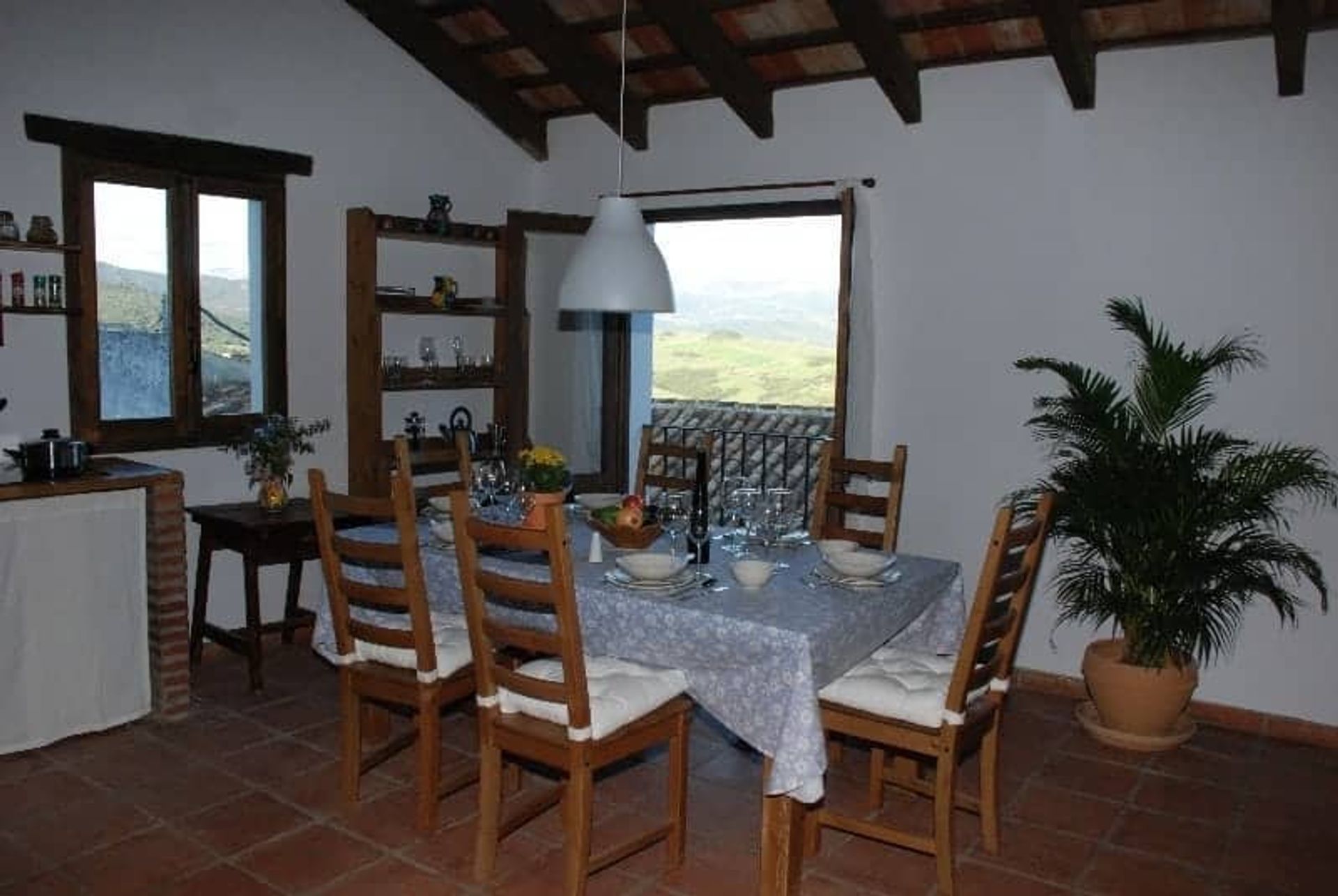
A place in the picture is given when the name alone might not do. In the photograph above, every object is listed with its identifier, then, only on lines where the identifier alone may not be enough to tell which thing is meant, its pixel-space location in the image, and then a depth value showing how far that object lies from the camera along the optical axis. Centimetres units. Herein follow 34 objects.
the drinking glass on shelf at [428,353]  546
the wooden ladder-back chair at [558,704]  265
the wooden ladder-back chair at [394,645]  303
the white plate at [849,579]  307
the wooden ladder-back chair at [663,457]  424
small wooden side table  430
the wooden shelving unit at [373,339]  500
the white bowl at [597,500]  397
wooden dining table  267
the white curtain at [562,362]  589
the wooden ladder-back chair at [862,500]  383
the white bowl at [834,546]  329
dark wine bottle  332
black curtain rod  502
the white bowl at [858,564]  312
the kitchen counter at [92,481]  356
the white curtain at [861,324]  488
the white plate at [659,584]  296
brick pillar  392
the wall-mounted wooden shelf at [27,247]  391
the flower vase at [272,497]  455
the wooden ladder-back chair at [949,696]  279
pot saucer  399
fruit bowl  338
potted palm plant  383
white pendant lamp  332
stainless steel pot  369
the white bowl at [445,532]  344
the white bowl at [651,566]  297
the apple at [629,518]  338
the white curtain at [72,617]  361
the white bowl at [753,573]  299
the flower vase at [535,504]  336
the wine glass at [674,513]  356
